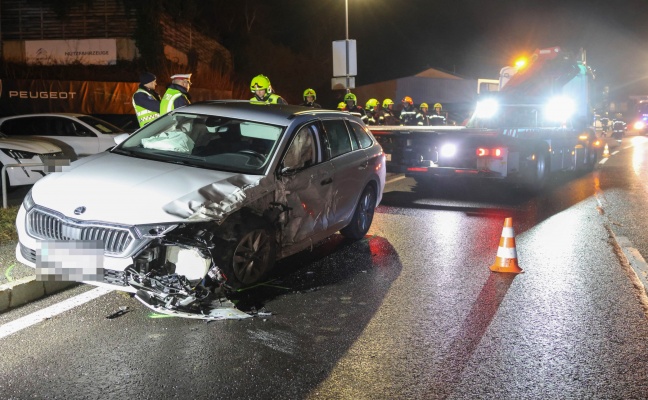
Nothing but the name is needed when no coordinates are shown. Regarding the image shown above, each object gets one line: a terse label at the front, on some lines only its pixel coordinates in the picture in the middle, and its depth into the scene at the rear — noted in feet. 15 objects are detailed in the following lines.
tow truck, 41.22
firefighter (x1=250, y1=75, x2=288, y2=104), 38.63
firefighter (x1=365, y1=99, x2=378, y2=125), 66.86
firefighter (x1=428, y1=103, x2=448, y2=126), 65.77
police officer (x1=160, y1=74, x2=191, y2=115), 29.68
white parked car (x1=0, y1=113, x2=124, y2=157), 45.44
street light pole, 78.01
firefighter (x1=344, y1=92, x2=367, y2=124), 61.16
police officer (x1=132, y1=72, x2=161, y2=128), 30.94
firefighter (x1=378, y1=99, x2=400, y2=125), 69.10
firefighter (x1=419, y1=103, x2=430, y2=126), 68.69
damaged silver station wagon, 17.04
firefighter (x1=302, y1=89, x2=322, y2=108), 50.98
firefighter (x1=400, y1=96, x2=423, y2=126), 66.90
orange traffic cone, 24.11
